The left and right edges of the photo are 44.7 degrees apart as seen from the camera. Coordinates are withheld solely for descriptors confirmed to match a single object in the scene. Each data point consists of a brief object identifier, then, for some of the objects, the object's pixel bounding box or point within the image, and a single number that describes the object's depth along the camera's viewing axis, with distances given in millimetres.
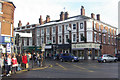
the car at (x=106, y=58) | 25880
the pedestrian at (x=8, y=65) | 11077
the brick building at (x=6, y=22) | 22984
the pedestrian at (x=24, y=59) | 13470
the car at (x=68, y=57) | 27312
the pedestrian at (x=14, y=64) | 11555
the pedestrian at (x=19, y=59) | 13912
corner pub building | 35219
